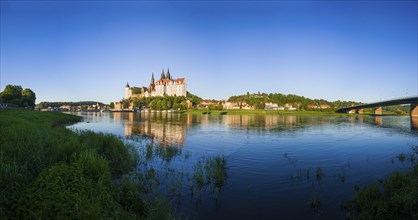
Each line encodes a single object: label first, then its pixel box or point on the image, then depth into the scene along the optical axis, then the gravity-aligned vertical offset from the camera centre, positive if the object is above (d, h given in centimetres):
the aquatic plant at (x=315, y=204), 1020 -390
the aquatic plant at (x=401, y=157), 1982 -384
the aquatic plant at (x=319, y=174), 1450 -383
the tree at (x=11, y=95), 10144 +621
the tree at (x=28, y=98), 10475 +545
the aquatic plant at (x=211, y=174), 1315 -369
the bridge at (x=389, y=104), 8469 +235
